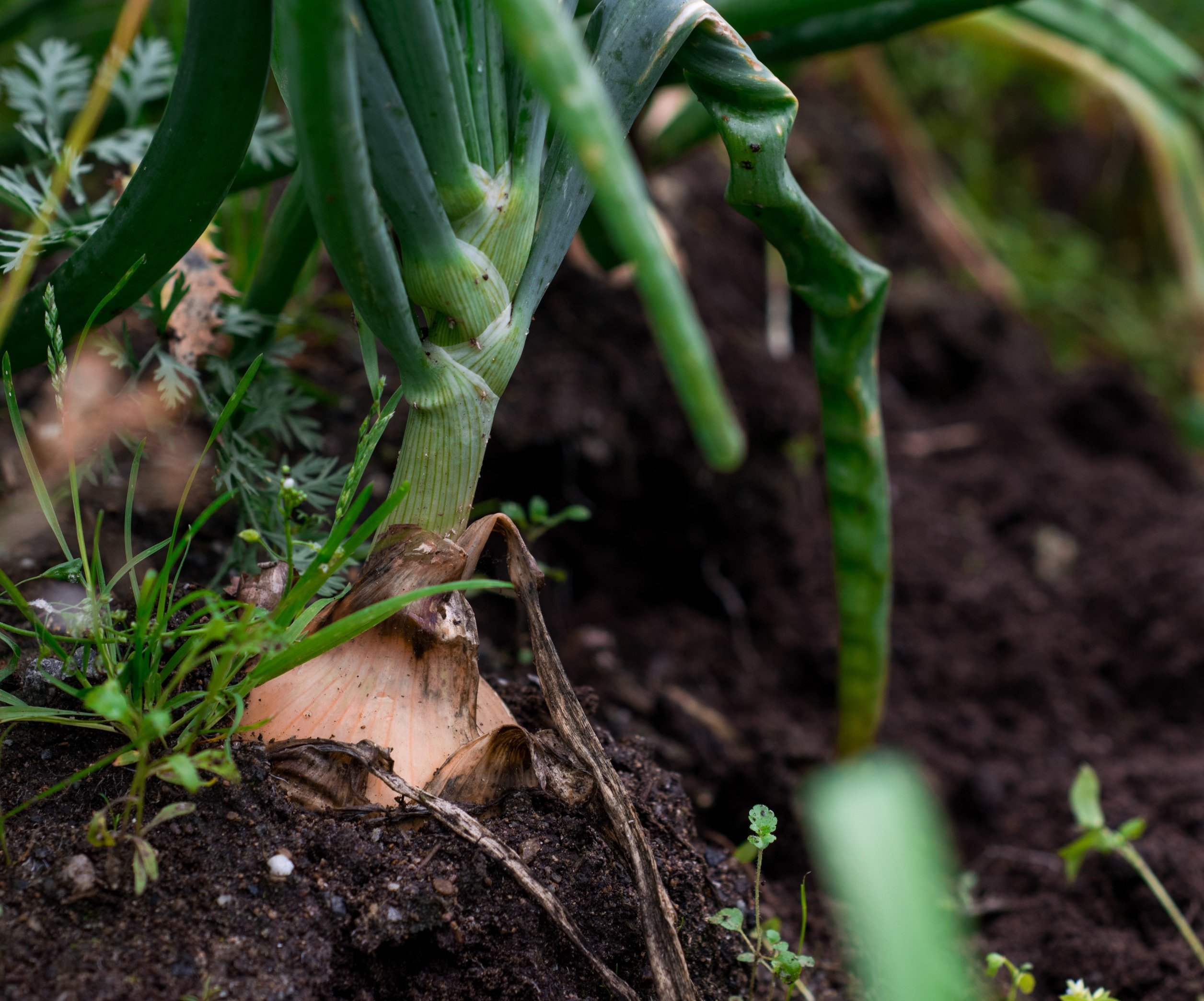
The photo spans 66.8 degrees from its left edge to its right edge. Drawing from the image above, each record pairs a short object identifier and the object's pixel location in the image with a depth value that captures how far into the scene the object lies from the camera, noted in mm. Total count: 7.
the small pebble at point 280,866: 548
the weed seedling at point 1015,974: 668
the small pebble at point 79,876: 515
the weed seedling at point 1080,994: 627
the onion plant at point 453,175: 384
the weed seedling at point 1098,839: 817
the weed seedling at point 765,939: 592
